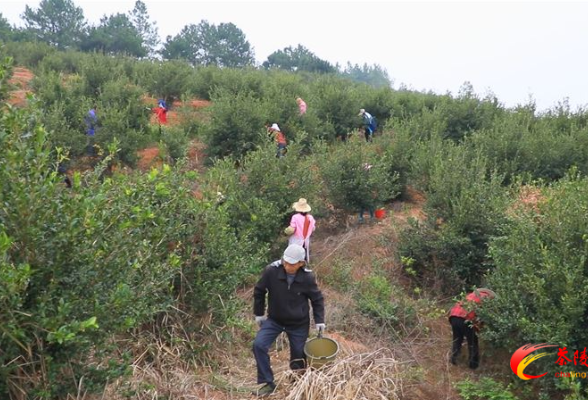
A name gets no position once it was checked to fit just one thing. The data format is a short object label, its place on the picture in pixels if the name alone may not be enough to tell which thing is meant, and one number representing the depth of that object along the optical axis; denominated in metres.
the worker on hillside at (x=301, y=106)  15.54
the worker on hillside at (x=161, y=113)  16.05
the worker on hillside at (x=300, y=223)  8.29
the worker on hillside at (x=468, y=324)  6.76
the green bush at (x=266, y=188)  8.72
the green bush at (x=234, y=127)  13.41
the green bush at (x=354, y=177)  10.76
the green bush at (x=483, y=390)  5.96
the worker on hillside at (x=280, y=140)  12.14
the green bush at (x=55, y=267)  3.40
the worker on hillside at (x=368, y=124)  15.92
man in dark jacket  5.00
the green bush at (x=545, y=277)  5.69
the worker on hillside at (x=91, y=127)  12.95
